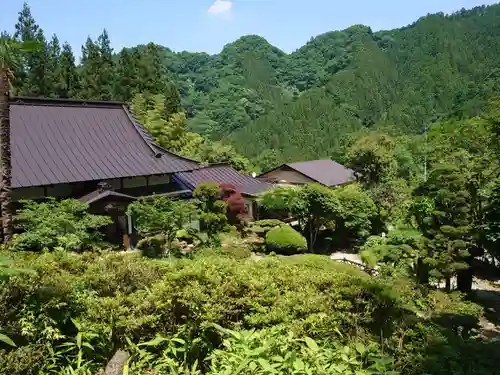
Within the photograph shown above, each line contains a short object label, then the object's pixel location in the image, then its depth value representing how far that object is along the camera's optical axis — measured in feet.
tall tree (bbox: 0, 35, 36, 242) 29.84
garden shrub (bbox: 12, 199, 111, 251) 35.55
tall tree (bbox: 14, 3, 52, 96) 101.50
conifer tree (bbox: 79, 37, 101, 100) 103.54
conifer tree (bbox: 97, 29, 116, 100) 104.91
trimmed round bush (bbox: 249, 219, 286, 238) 59.36
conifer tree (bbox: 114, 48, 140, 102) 104.12
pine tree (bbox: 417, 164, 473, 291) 40.55
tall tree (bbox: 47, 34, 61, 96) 102.89
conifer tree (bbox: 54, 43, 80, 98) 103.60
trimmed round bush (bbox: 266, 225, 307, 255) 56.54
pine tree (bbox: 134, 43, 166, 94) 106.52
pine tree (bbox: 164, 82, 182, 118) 102.63
